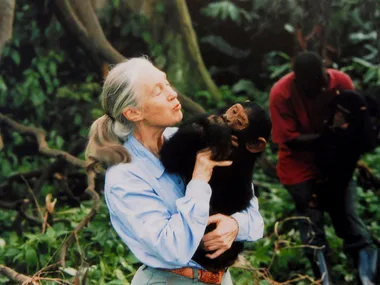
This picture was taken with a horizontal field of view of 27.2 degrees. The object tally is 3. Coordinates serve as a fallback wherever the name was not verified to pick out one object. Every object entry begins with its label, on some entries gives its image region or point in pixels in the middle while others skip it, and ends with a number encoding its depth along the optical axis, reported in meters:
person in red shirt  4.50
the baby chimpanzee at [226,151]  2.28
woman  2.10
